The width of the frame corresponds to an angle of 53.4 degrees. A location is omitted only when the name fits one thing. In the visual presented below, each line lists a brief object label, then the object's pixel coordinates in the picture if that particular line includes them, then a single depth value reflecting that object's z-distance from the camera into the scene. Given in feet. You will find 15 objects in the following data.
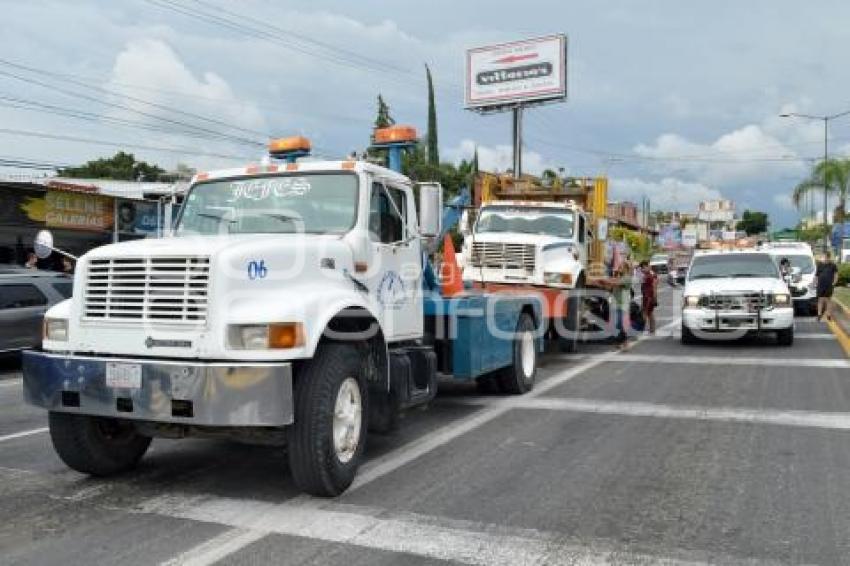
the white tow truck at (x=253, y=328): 17.30
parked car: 41.06
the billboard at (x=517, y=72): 158.92
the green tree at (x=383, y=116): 186.57
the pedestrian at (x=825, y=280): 64.59
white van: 75.41
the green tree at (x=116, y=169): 209.06
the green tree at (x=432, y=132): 150.41
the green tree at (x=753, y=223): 475.11
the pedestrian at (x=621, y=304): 54.44
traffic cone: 29.32
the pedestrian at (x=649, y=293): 58.34
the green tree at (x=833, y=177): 157.58
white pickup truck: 48.47
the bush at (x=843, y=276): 124.11
